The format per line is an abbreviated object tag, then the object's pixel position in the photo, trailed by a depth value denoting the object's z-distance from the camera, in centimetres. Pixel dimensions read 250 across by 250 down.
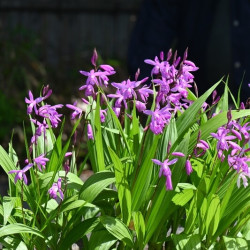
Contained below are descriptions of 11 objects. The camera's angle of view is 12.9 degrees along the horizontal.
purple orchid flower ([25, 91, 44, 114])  305
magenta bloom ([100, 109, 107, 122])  326
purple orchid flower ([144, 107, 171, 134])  279
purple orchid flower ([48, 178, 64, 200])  289
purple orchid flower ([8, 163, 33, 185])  284
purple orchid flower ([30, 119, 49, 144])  310
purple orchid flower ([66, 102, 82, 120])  316
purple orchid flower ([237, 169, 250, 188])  283
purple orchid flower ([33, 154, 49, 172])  294
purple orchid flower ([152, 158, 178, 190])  270
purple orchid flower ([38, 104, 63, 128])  309
